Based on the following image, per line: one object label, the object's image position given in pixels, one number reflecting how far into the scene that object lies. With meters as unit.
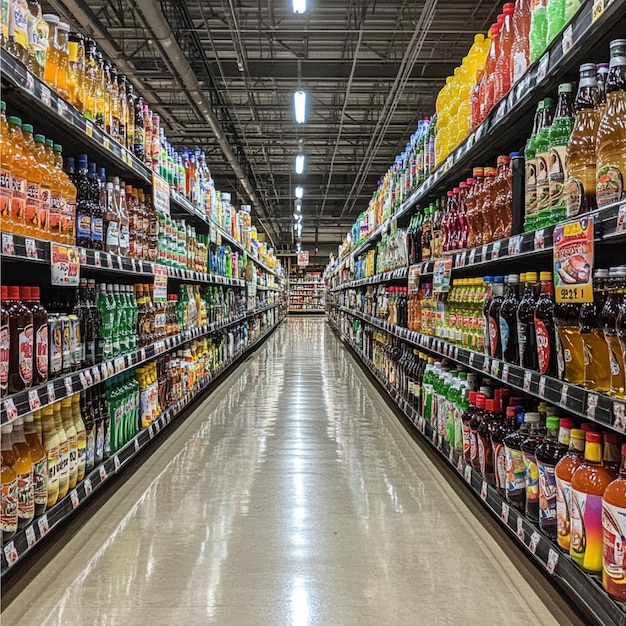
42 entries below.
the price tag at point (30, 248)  1.85
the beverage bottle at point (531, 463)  1.97
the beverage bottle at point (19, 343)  1.89
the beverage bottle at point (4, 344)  1.80
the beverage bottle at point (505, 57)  2.47
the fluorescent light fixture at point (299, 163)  13.18
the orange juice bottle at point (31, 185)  2.01
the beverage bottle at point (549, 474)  1.84
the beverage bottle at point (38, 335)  2.02
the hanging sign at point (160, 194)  3.38
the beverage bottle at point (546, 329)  1.90
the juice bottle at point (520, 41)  2.24
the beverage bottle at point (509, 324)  2.26
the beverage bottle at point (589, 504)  1.57
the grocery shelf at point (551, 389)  1.42
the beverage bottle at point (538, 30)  2.10
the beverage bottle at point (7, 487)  1.82
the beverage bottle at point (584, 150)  1.68
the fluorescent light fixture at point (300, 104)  9.32
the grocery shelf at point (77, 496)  1.78
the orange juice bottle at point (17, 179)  1.90
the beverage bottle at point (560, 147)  1.87
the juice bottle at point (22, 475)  1.92
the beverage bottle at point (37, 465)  2.02
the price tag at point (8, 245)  1.70
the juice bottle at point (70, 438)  2.31
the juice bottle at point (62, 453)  2.21
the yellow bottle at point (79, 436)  2.41
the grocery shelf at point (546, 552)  1.44
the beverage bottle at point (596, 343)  1.60
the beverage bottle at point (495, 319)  2.39
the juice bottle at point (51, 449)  2.13
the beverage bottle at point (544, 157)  1.96
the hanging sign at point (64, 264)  2.05
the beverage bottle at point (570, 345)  1.73
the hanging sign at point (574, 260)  1.55
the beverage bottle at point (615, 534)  1.41
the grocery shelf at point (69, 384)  1.77
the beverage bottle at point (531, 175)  2.07
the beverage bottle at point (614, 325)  1.50
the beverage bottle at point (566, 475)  1.68
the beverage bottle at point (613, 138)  1.50
